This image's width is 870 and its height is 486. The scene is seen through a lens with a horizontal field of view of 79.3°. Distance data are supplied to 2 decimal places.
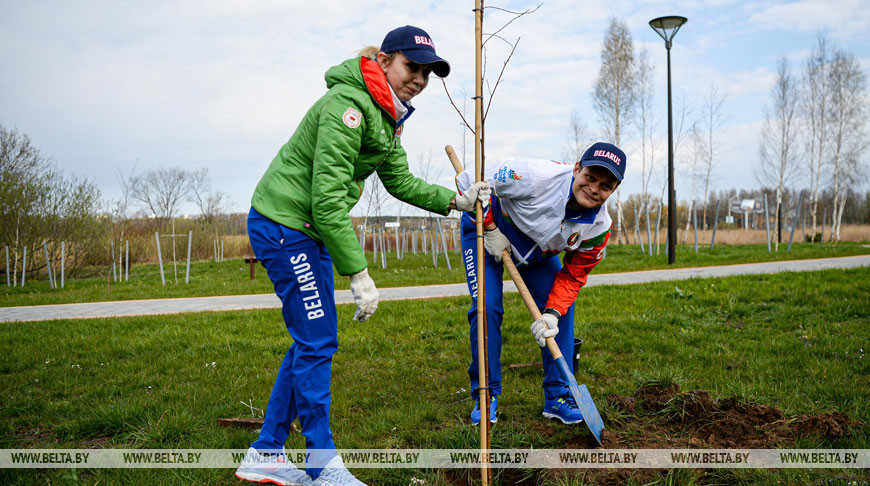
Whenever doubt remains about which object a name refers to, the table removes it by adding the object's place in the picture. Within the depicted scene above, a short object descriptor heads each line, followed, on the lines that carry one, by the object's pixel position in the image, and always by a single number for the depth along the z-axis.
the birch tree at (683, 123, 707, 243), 24.52
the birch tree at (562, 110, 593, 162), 24.49
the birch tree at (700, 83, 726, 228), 24.49
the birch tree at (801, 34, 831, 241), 25.89
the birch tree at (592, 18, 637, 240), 23.77
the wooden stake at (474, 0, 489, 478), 2.27
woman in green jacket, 2.18
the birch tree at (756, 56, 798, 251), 26.11
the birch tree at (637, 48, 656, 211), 24.34
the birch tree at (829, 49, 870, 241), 25.70
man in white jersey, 2.92
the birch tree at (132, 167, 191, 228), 32.56
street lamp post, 11.55
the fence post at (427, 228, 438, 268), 15.22
